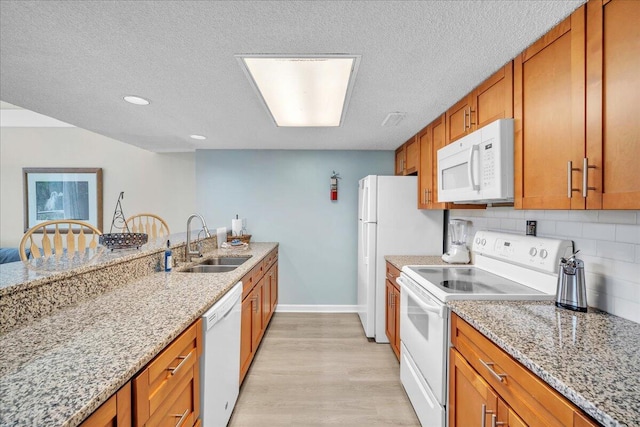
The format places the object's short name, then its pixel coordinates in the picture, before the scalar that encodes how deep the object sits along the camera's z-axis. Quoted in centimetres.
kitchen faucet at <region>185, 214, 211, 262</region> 244
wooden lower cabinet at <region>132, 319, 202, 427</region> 90
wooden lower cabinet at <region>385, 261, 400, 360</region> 249
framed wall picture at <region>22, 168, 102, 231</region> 436
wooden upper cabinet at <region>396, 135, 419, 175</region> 296
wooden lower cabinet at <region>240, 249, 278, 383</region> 217
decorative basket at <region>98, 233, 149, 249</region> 193
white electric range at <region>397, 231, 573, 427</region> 148
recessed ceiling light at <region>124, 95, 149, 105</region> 200
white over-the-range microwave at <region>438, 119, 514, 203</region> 149
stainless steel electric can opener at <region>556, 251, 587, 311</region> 127
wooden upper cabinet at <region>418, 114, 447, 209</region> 237
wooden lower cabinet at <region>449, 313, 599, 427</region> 82
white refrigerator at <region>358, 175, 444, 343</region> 291
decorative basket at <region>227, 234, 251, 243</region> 339
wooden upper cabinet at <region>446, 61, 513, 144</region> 152
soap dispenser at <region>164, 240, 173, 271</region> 206
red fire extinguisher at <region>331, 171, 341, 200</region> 376
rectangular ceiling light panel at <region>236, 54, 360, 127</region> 156
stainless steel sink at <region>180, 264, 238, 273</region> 238
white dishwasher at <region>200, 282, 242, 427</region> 136
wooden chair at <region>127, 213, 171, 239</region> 407
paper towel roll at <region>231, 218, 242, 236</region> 365
